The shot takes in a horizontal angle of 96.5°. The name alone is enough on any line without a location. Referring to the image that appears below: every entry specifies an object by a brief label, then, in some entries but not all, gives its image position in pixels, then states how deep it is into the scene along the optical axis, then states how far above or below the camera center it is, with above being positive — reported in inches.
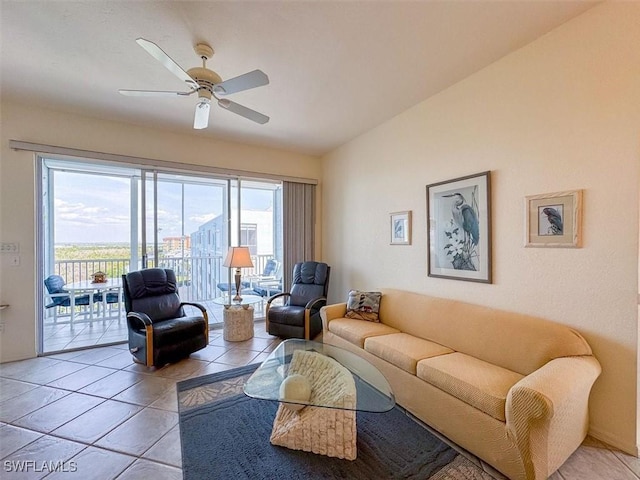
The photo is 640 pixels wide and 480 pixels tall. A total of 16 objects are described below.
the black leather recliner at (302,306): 149.3 -36.9
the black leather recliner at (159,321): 117.3 -36.2
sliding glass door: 161.5 +6.6
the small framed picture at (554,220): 78.7 +5.6
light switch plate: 125.5 -2.0
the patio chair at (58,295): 159.2 -29.7
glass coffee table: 70.0 -40.0
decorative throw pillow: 131.0 -30.9
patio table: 161.6 -26.8
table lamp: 152.2 -10.2
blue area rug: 66.1 -53.6
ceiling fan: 78.1 +46.5
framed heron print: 101.6 +4.3
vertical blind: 192.2 +11.3
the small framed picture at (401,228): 133.6 +5.7
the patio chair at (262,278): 204.8 -28.4
